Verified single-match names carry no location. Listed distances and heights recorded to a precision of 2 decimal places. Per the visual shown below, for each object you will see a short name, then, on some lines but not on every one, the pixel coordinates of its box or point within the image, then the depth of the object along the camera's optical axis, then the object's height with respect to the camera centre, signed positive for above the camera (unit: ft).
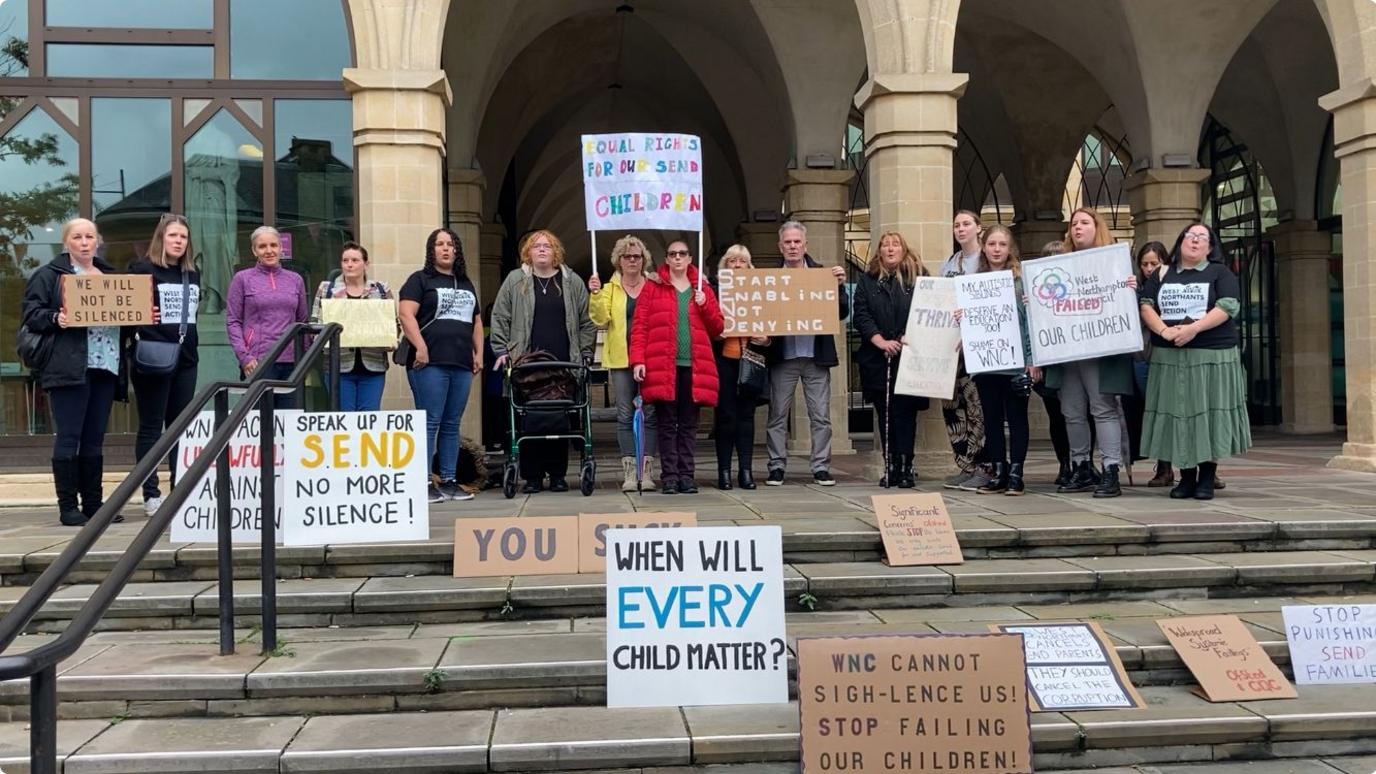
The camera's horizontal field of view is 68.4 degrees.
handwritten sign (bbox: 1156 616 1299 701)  13.97 -3.92
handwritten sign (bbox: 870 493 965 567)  18.24 -2.59
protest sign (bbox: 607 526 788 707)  13.38 -2.99
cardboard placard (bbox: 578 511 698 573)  17.65 -2.55
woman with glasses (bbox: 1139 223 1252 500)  22.72 +0.49
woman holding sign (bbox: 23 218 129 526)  21.52 +0.60
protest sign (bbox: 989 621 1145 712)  13.55 -3.93
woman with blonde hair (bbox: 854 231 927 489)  26.13 +1.53
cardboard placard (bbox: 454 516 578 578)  17.65 -2.66
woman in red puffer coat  24.17 +0.91
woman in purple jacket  23.22 +2.13
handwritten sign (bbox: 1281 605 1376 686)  14.49 -3.82
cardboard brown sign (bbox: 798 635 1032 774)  11.71 -3.69
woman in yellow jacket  24.63 +2.12
